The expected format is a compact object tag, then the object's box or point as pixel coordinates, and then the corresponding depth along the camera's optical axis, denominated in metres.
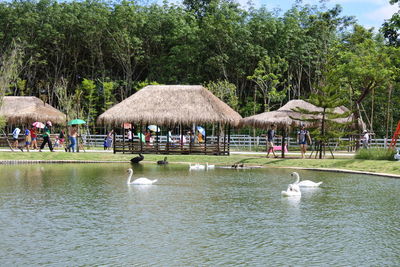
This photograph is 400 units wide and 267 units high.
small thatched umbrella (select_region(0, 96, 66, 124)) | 39.12
